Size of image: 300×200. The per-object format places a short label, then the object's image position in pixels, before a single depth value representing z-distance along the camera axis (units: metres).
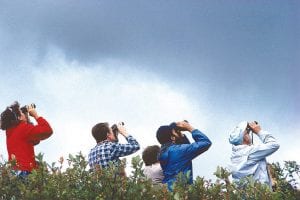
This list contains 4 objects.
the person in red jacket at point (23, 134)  9.06
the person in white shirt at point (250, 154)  9.25
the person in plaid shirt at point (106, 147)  9.33
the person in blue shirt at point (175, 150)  8.80
